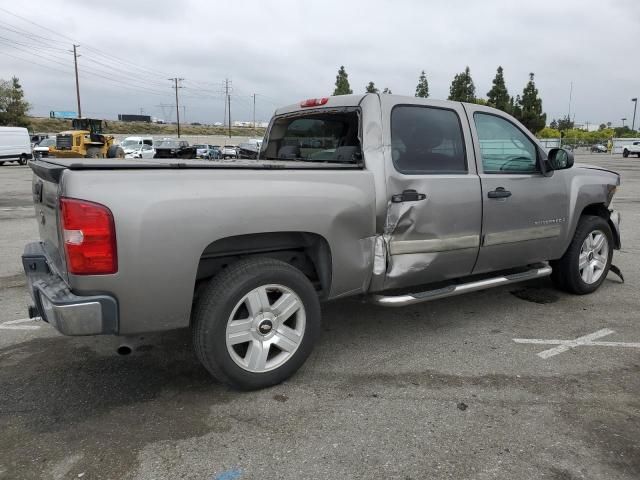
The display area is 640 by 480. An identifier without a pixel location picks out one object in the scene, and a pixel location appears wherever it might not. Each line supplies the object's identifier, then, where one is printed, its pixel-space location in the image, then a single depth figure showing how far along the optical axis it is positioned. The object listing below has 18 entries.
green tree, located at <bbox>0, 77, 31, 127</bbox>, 63.16
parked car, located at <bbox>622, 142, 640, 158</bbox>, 52.61
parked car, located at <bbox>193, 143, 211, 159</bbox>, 37.69
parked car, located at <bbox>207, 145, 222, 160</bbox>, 35.38
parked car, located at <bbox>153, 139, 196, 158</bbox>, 35.66
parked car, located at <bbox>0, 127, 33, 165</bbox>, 31.25
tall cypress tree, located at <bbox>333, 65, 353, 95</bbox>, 43.91
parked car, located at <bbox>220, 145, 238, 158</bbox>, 38.36
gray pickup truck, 2.62
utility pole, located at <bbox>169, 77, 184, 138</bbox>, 79.22
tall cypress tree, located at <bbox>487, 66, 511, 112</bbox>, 52.34
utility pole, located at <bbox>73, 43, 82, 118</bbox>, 59.34
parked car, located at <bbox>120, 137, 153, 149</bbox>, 33.41
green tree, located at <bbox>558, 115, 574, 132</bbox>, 100.89
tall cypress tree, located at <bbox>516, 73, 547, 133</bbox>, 56.62
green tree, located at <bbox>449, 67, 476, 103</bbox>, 51.19
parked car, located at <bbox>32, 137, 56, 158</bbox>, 31.83
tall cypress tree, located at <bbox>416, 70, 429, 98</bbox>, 54.03
